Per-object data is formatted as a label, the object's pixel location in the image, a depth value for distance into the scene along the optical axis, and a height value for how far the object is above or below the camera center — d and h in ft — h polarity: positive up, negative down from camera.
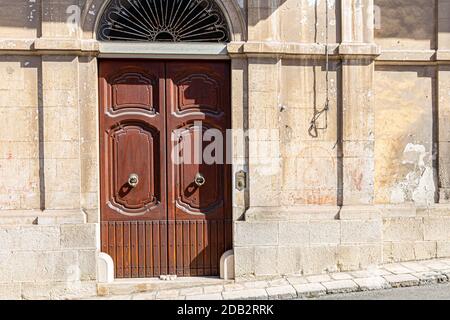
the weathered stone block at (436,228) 22.38 -3.88
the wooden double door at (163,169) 20.89 -0.82
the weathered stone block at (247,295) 18.57 -5.98
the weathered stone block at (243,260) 20.62 -4.96
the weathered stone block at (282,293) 18.56 -5.90
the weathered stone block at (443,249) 22.44 -4.93
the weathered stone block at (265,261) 20.68 -5.03
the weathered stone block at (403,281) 19.39 -5.64
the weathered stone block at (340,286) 18.88 -5.73
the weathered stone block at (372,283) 19.10 -5.69
